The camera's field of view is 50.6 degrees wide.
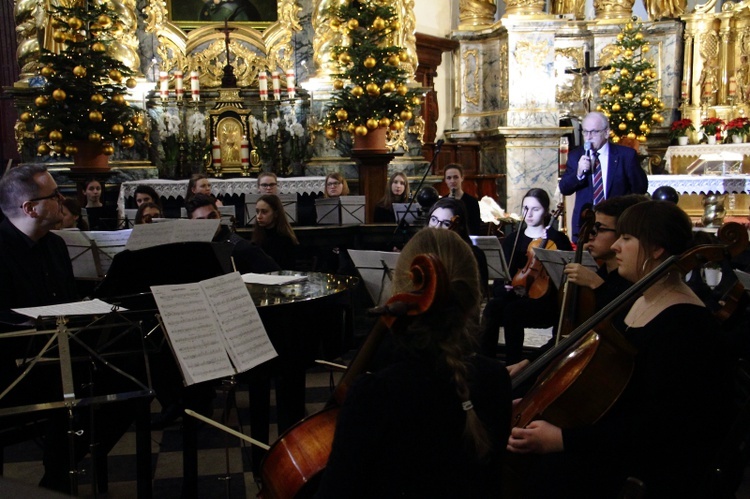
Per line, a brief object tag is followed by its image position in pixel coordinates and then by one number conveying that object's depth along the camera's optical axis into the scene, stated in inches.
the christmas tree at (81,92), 372.5
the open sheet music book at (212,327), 111.8
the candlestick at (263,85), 458.3
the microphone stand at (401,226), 276.7
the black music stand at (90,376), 105.7
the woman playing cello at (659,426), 96.4
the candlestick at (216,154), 447.5
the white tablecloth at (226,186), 425.1
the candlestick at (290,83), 447.5
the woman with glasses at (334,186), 366.9
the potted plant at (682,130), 615.5
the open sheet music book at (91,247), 197.3
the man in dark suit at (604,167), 244.5
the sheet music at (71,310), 112.0
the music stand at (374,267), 188.1
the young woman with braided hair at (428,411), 69.9
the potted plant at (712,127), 597.9
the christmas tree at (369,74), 383.2
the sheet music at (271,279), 181.3
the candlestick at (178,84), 441.7
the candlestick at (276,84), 449.4
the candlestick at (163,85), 441.6
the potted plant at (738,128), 585.0
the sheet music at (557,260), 182.4
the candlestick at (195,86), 437.1
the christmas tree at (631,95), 582.9
